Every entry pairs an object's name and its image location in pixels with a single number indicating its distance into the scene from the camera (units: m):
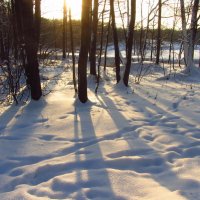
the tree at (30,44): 8.03
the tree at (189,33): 17.34
